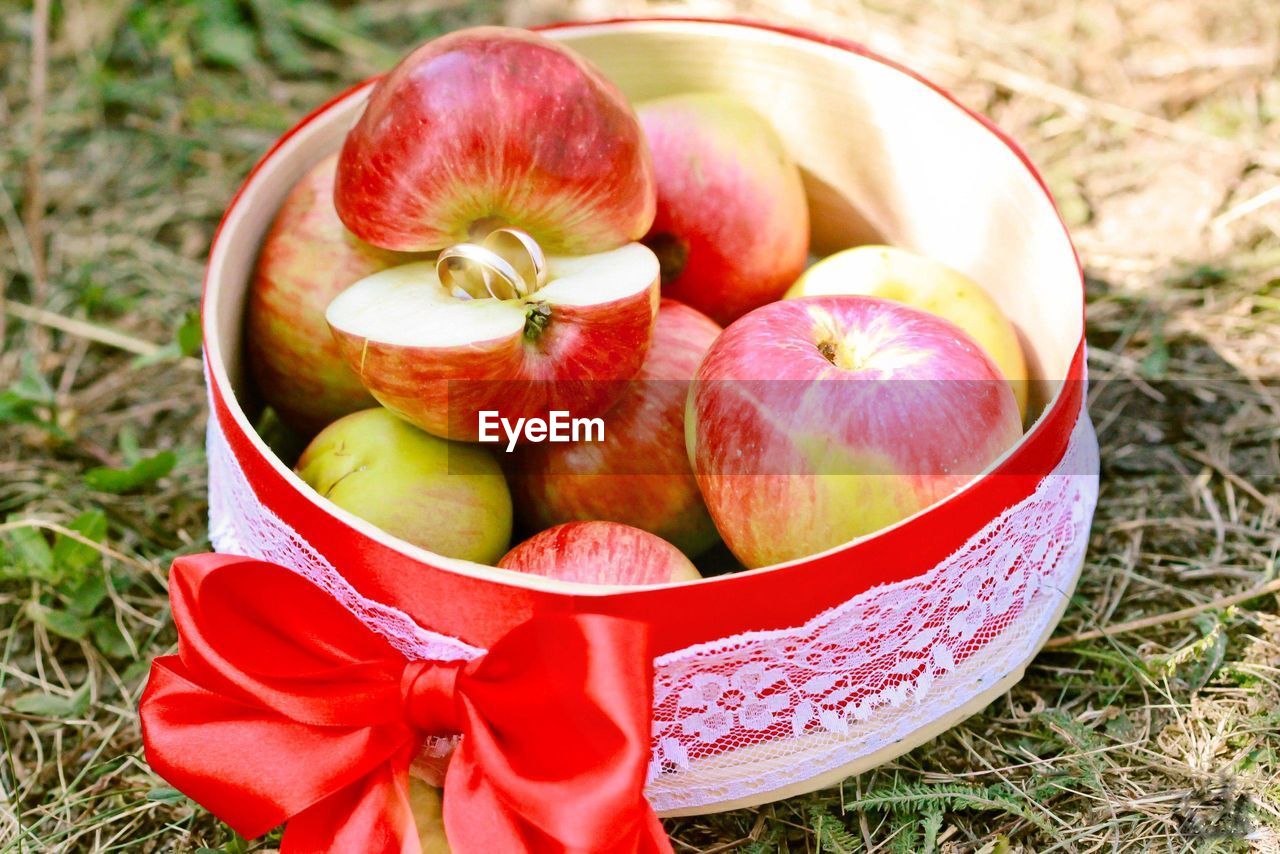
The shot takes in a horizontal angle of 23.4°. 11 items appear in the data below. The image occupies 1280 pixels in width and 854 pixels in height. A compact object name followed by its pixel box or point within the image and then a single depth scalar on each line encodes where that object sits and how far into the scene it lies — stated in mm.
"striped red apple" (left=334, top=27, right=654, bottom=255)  670
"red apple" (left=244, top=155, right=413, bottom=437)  705
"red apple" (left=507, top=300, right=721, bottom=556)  692
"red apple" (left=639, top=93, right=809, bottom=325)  731
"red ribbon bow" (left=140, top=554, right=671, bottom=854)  618
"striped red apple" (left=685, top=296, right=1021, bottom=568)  651
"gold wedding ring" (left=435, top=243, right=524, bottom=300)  664
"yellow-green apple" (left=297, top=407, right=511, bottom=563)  676
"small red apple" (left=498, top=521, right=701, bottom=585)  654
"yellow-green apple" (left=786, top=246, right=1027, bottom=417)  713
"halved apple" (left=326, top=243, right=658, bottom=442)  660
